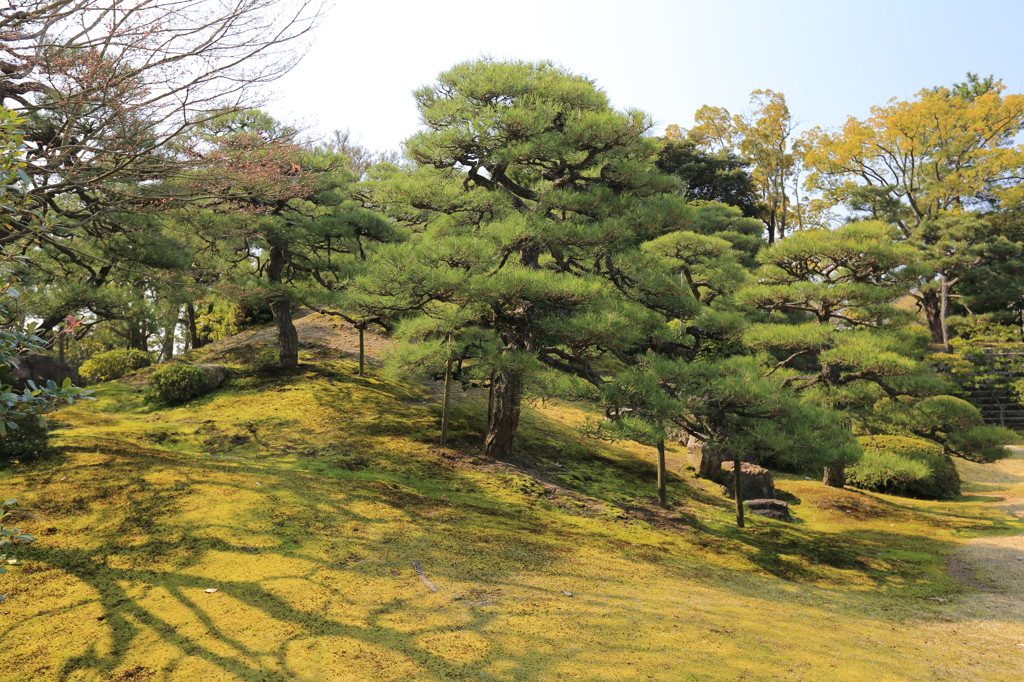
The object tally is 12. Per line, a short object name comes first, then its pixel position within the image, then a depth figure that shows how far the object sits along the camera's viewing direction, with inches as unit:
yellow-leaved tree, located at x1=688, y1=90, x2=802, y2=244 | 1037.8
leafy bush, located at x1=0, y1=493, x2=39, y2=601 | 93.0
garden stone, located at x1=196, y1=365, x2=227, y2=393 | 472.1
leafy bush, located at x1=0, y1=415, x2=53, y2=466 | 253.8
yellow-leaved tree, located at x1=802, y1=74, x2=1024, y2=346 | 797.9
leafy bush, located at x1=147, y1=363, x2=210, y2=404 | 450.0
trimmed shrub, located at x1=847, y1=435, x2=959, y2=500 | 463.2
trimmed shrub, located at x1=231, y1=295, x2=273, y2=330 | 697.6
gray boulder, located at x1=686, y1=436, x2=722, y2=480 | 447.2
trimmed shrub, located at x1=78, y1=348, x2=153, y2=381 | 594.9
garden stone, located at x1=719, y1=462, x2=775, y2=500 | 407.8
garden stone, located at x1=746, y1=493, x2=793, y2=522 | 366.0
